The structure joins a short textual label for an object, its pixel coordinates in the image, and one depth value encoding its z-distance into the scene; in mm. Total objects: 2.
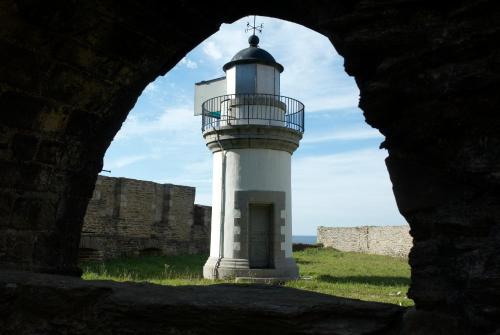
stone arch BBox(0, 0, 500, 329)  1860
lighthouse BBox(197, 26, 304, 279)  11805
